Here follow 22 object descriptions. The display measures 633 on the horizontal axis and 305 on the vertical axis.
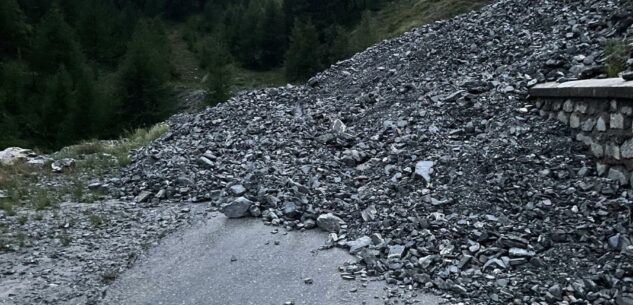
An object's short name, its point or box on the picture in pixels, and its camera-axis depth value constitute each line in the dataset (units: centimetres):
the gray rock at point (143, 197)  966
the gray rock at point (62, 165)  1223
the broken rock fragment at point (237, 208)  805
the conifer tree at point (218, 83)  4091
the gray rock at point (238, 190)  870
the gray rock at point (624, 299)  471
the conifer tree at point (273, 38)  6341
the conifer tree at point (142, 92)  3641
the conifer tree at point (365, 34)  4551
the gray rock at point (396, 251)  604
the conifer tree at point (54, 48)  4719
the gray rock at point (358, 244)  646
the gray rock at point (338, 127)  1038
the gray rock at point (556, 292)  491
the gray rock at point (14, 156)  1333
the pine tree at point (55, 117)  3256
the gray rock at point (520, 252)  551
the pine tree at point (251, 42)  6391
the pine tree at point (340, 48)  4475
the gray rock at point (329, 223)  714
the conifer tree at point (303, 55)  4759
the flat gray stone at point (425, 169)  755
